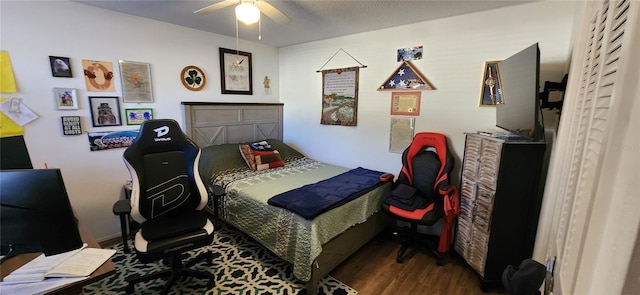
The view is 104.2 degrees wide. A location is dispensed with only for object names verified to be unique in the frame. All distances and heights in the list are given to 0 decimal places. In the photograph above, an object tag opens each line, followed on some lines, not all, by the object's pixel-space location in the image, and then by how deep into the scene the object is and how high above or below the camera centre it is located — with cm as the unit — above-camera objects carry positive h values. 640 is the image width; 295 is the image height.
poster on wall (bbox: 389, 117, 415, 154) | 293 -30
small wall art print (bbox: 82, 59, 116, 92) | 246 +28
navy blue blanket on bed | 201 -79
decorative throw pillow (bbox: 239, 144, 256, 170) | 328 -66
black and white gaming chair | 181 -79
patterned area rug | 201 -147
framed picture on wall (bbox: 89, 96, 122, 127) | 252 -7
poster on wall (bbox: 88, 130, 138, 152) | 257 -38
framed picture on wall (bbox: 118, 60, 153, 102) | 269 +24
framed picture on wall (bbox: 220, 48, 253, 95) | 351 +48
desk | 101 -73
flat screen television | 158 +11
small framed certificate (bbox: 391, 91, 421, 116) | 285 +7
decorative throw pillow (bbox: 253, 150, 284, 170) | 329 -72
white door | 36 -11
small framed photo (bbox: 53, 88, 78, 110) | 233 +4
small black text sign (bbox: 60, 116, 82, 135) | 238 -22
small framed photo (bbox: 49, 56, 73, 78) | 228 +33
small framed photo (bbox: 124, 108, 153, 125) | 276 -13
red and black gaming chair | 234 -83
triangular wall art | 277 +33
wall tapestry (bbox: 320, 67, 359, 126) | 334 +15
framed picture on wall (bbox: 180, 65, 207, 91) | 315 +34
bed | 198 -86
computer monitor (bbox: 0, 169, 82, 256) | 86 -39
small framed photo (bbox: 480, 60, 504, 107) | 233 +23
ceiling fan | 177 +73
